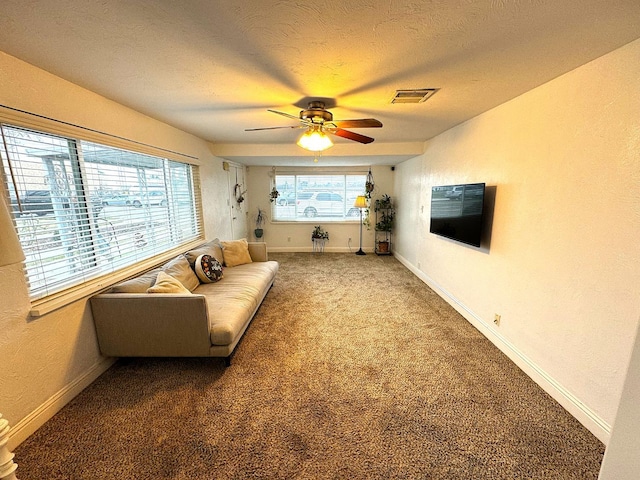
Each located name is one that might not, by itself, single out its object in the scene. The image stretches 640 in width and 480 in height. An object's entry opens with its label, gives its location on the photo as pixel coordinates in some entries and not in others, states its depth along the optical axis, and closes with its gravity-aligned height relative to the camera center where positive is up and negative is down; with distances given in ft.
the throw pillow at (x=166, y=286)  7.16 -2.48
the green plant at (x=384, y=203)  19.94 -0.71
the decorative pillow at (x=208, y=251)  10.55 -2.37
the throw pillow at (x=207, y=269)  10.07 -2.83
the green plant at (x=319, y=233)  20.54 -2.99
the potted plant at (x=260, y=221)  20.70 -2.03
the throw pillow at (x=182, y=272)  9.01 -2.62
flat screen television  8.58 -0.69
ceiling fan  7.51 +2.00
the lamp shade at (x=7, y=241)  3.15 -0.52
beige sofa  6.75 -3.35
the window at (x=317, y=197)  20.63 -0.19
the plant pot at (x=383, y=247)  20.16 -4.05
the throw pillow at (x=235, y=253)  12.58 -2.78
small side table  21.16 -4.04
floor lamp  19.22 -0.59
